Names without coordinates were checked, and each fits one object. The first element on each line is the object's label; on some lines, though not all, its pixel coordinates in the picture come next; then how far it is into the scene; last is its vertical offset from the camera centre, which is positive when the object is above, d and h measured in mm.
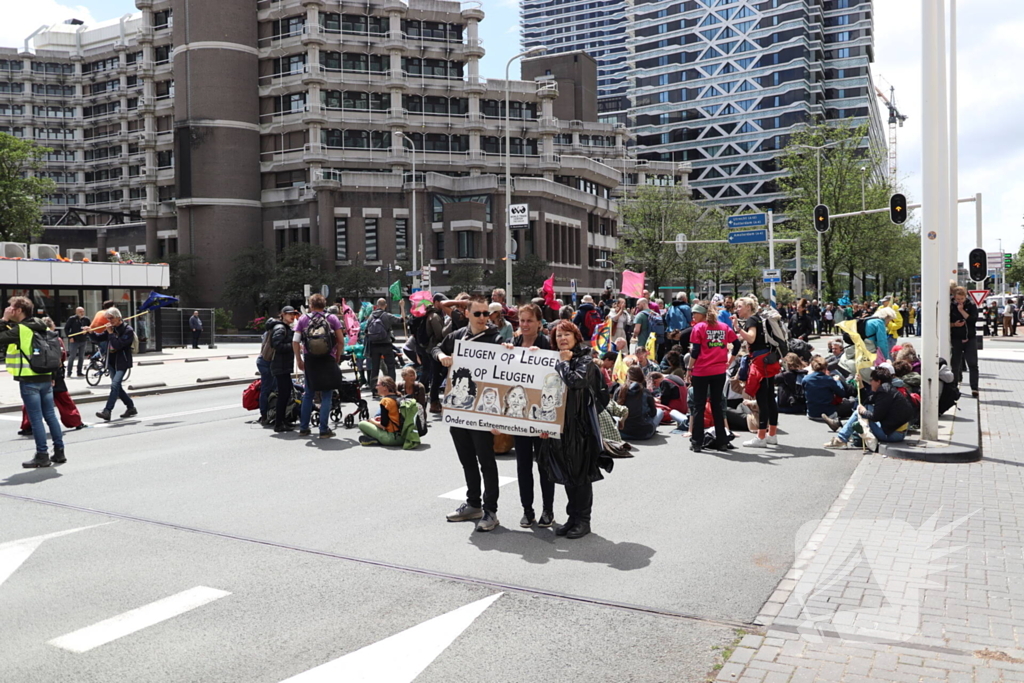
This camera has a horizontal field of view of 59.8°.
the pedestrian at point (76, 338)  23781 -897
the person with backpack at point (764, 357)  10523 -812
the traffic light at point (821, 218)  33844 +2658
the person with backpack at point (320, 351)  11305 -675
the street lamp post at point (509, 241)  37075 +2252
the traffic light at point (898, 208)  14243 +1258
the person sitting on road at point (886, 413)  10445 -1499
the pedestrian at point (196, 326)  40750 -1106
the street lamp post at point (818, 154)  51756 +7856
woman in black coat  6578 -1019
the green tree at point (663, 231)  64875 +4390
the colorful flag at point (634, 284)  21281 +176
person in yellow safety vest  9539 -792
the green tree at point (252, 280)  61062 +1399
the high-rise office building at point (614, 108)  139538 +31652
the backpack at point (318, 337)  11273 -481
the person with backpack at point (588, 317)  18234 -508
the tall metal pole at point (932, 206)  10523 +957
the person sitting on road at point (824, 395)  12977 -1583
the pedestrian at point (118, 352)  14102 -791
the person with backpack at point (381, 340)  15906 -763
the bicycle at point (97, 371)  21234 -1627
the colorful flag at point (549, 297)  17566 -71
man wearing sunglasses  6957 -1240
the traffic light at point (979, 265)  21844 +460
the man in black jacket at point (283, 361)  11883 -831
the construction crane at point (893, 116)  191000 +37339
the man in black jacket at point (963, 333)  15088 -866
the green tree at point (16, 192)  66188 +8677
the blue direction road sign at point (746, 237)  45875 +2698
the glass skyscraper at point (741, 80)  116750 +28584
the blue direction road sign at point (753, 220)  49062 +3836
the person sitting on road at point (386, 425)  11180 -1619
